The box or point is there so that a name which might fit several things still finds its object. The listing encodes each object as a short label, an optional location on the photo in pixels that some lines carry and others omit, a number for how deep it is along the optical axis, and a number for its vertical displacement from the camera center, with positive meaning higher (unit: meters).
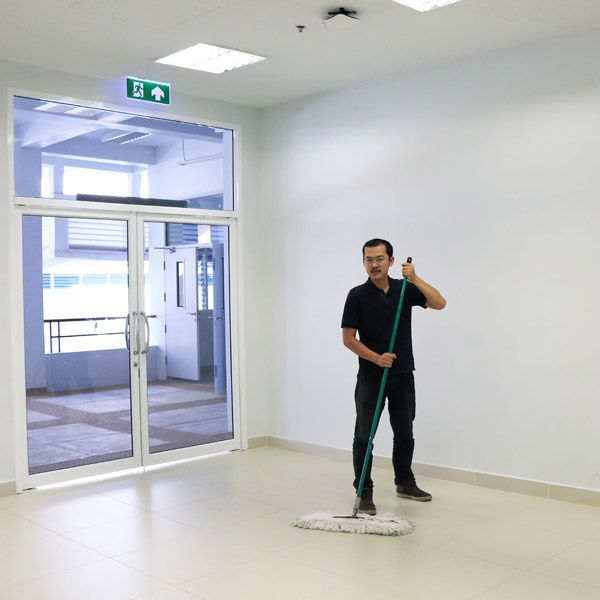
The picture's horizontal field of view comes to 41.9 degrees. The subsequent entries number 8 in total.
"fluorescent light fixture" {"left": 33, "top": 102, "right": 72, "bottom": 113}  5.40 +1.26
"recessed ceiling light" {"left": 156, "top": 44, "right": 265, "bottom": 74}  4.98 +1.49
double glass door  5.41 -0.41
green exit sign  5.61 +1.43
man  4.55 -0.30
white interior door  6.08 -0.21
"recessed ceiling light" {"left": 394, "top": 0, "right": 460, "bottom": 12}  4.16 +1.49
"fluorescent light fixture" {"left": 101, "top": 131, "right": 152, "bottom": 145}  5.75 +1.12
